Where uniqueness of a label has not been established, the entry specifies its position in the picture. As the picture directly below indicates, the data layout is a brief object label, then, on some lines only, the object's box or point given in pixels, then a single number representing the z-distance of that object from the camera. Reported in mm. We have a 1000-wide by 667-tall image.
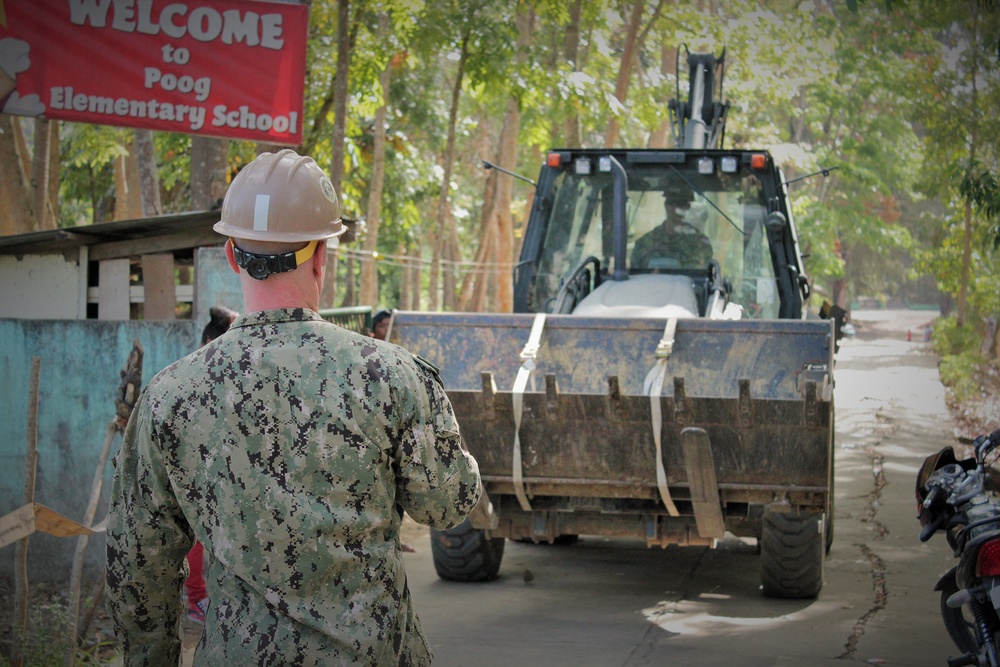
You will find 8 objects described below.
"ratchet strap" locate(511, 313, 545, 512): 5730
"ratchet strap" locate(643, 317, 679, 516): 5527
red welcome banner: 6559
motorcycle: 4117
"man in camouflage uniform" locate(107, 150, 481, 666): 2225
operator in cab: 7699
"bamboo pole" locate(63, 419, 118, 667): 4695
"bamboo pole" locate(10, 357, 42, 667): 4727
